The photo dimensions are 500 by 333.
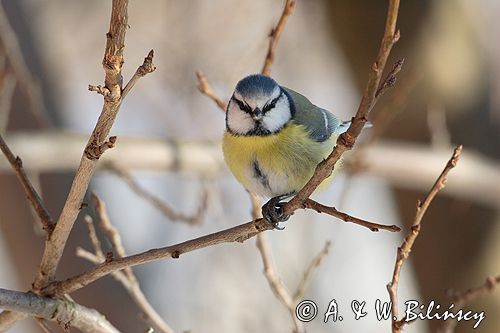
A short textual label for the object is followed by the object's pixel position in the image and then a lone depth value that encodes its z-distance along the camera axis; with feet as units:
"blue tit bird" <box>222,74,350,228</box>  9.22
